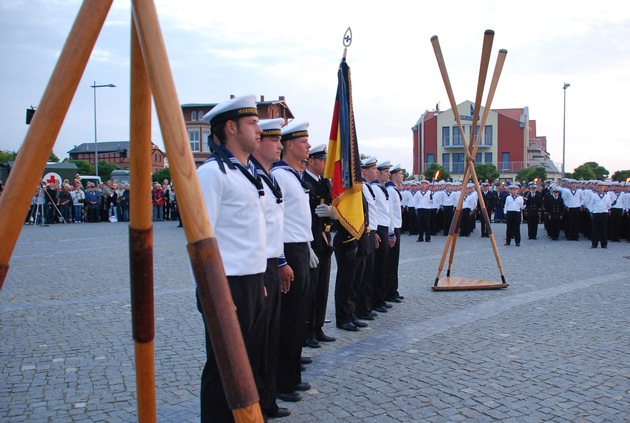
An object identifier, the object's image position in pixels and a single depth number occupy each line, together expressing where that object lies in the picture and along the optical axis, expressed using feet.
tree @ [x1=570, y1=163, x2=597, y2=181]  146.72
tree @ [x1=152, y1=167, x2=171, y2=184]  165.07
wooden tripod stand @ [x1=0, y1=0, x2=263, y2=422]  4.51
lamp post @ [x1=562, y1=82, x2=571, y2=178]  142.92
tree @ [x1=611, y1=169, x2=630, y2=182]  129.90
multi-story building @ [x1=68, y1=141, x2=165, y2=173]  333.21
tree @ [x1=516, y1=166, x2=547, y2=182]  150.71
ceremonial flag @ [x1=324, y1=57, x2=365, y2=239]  20.51
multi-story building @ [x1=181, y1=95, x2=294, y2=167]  177.58
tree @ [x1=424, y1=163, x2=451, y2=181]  159.83
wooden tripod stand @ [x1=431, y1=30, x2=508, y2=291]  29.12
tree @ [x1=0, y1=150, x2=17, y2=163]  199.93
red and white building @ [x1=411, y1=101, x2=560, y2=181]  222.07
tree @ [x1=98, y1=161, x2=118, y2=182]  272.92
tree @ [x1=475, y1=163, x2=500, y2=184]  158.67
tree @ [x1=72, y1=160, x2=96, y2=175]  263.43
